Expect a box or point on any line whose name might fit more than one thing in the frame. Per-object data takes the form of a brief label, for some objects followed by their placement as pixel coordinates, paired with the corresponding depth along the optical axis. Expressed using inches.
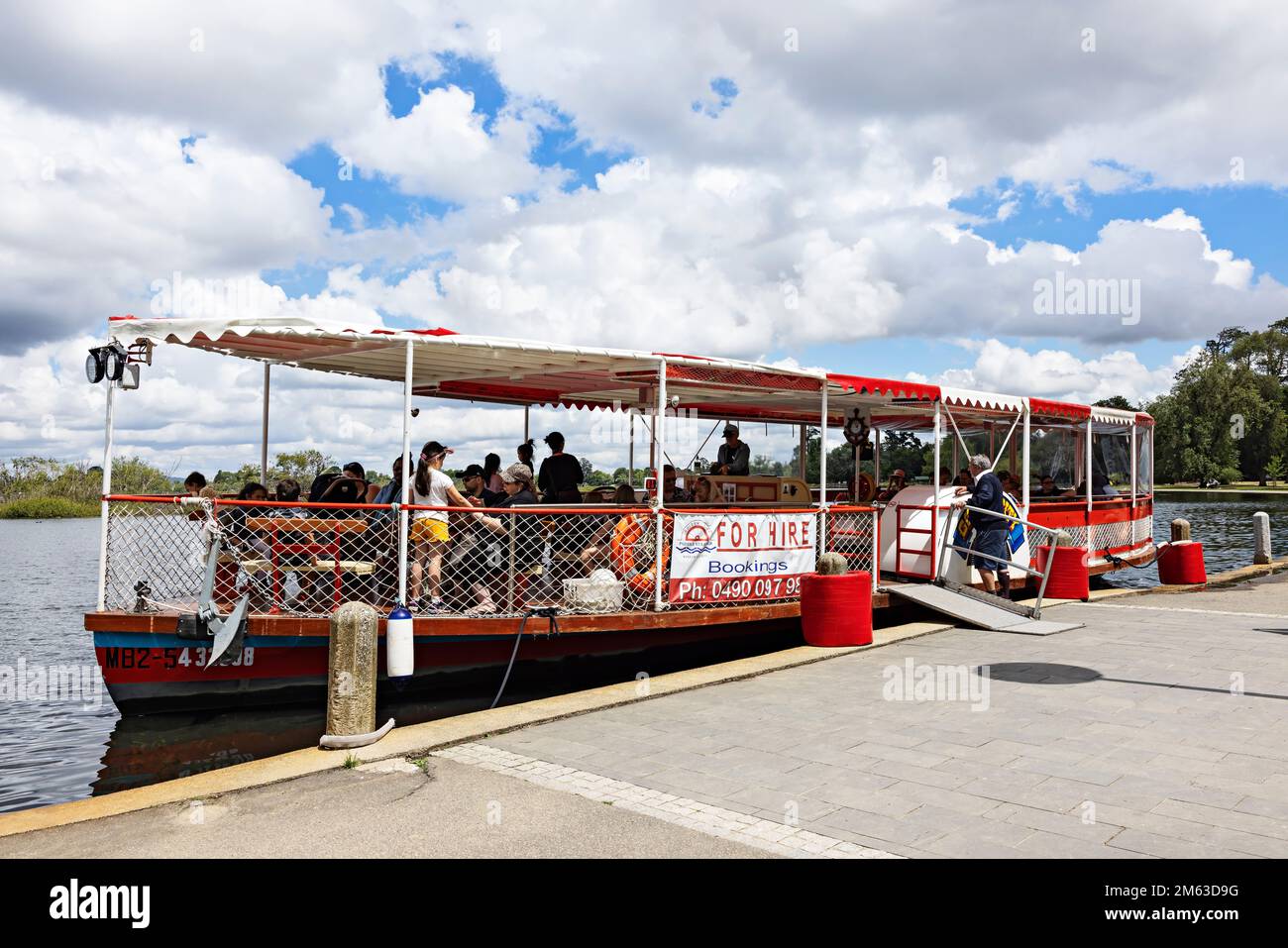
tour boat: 323.9
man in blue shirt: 494.0
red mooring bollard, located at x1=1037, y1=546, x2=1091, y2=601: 550.3
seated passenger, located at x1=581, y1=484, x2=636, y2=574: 371.1
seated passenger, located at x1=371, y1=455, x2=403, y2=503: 366.3
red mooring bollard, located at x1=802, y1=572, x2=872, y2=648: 394.9
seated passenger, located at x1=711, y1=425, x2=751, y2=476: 586.9
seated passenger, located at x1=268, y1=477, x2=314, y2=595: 343.0
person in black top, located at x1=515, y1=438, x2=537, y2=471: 559.2
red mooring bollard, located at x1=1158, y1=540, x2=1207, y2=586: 647.8
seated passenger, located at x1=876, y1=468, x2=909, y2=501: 604.5
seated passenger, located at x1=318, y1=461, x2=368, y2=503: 405.7
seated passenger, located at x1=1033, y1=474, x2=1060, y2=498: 649.0
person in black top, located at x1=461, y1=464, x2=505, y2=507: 413.4
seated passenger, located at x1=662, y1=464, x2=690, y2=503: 501.7
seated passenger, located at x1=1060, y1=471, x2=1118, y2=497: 682.8
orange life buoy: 376.8
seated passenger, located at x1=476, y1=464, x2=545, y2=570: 344.2
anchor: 315.6
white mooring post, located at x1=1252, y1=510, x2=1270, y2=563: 812.6
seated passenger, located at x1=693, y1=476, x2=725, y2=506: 511.4
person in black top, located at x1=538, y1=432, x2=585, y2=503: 443.2
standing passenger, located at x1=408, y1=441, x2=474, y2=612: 337.4
